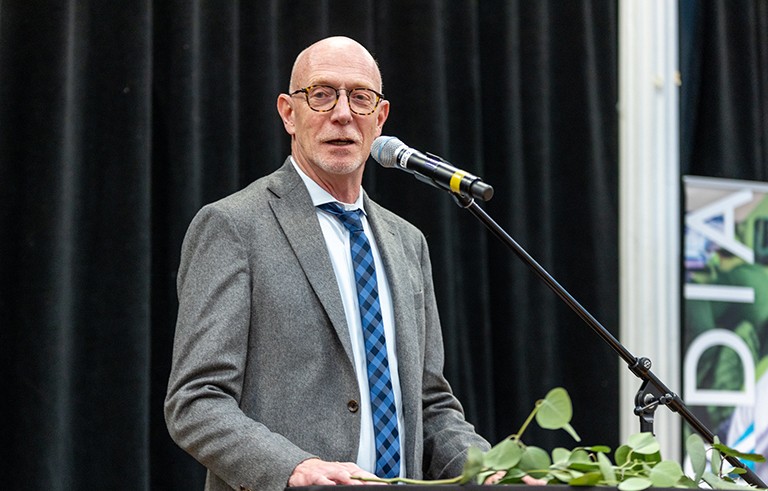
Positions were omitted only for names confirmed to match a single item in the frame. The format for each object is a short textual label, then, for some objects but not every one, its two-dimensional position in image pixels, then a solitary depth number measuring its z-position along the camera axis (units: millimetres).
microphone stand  3684
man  3727
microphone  3620
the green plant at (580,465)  3300
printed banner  5123
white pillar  5220
